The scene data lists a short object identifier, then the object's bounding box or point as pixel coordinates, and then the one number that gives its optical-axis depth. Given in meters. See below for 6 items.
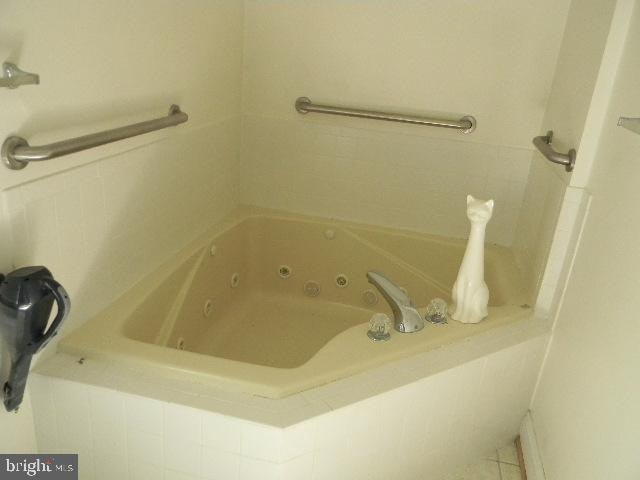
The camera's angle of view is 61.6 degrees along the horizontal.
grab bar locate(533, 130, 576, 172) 1.44
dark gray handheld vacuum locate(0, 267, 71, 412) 0.98
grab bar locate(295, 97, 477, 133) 1.90
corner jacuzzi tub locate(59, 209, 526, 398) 1.19
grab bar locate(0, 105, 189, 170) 0.98
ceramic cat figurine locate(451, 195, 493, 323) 1.42
